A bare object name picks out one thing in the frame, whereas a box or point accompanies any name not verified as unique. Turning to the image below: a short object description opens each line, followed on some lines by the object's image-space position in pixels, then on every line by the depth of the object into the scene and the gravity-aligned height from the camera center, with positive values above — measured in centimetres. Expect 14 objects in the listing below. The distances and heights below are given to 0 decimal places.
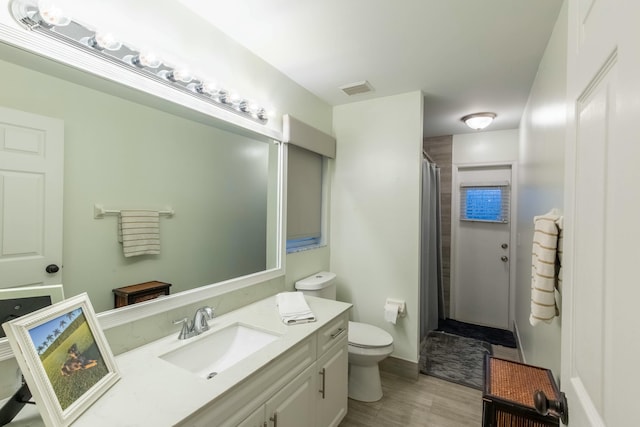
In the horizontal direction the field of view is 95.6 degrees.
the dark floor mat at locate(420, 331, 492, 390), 248 -137
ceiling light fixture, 296 +100
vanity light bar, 99 +65
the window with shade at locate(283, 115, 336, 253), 227 +28
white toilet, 208 -100
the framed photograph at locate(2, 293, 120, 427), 75 -44
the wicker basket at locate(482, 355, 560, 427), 108 -73
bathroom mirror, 110 +15
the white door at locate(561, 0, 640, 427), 44 +0
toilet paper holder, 246 -77
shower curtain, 286 -42
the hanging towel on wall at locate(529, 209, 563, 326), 114 -20
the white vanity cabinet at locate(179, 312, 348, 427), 103 -78
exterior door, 354 -58
